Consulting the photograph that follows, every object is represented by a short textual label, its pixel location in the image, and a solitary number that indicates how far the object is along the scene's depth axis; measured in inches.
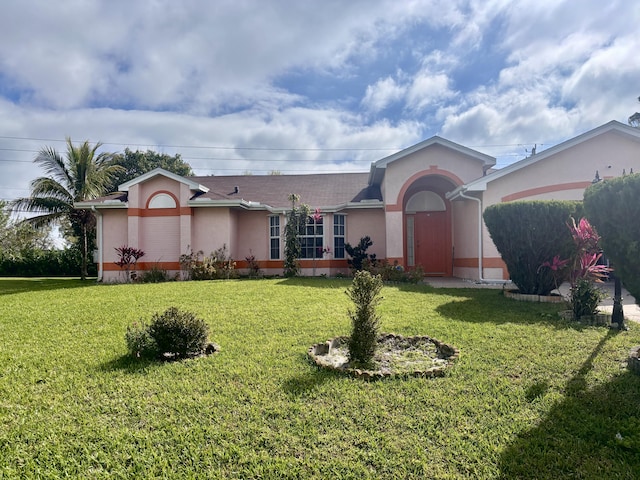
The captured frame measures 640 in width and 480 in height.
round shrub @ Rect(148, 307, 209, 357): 200.2
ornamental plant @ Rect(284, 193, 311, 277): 621.3
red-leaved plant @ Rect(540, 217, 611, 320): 272.2
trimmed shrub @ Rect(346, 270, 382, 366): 188.5
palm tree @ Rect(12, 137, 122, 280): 765.9
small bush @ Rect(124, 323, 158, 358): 201.9
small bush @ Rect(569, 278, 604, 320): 271.3
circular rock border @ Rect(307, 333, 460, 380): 170.2
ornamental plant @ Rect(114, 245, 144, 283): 617.3
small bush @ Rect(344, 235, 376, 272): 610.9
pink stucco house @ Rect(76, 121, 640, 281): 588.4
